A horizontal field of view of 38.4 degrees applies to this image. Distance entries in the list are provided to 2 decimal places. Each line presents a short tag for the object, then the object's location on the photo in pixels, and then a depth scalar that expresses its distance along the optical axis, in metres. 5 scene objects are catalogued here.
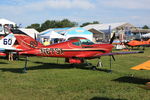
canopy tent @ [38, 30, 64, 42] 34.96
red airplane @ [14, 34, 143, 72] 11.81
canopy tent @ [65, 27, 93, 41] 40.70
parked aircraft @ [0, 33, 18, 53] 16.12
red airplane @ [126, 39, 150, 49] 32.34
